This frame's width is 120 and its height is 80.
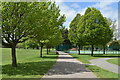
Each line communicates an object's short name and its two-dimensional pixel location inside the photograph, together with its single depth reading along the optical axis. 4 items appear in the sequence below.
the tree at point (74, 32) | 21.51
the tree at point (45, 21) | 7.82
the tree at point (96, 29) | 18.37
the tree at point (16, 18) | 7.11
